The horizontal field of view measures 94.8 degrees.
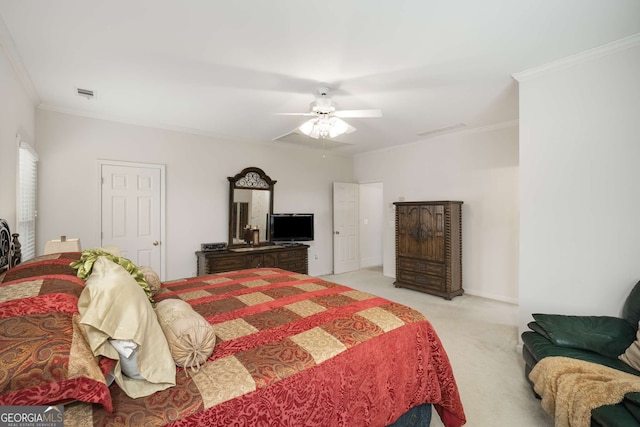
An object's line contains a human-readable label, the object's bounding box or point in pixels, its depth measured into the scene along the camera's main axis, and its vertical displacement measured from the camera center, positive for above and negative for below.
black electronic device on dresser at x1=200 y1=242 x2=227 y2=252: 4.56 -0.52
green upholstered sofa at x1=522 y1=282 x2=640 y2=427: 1.94 -0.86
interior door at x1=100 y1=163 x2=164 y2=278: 3.95 +0.03
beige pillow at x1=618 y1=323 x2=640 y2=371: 1.77 -0.87
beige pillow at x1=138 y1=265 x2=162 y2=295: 2.16 -0.49
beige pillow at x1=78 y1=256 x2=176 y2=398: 1.01 -0.42
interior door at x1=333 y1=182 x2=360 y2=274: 6.23 -0.28
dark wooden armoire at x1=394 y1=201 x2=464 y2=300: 4.53 -0.53
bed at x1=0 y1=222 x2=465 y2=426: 0.89 -0.62
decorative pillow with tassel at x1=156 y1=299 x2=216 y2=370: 1.19 -0.51
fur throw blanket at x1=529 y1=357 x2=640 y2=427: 1.50 -0.95
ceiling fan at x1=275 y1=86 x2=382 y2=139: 2.87 +0.98
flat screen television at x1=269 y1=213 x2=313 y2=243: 5.28 -0.24
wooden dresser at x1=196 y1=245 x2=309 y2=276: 4.39 -0.73
